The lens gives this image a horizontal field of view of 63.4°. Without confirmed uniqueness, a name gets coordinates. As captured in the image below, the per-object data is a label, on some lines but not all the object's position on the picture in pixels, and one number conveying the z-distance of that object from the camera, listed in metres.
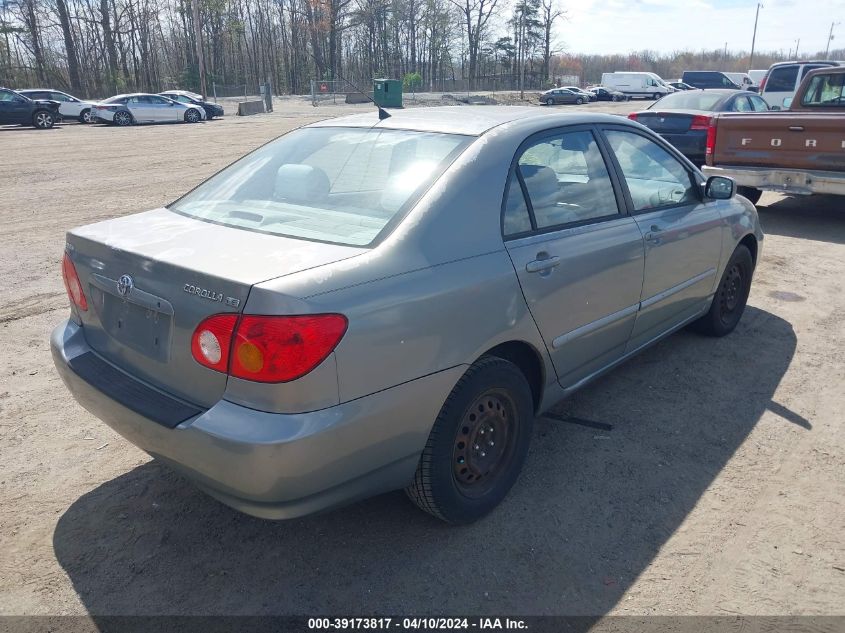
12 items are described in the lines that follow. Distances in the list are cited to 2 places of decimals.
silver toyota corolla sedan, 2.32
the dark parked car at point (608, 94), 52.12
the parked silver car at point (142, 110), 29.41
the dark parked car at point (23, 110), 26.52
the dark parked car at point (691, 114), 10.91
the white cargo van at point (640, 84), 52.12
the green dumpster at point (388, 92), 39.47
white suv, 17.95
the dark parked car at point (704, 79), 29.47
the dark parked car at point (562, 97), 49.69
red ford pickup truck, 8.13
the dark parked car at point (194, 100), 34.81
